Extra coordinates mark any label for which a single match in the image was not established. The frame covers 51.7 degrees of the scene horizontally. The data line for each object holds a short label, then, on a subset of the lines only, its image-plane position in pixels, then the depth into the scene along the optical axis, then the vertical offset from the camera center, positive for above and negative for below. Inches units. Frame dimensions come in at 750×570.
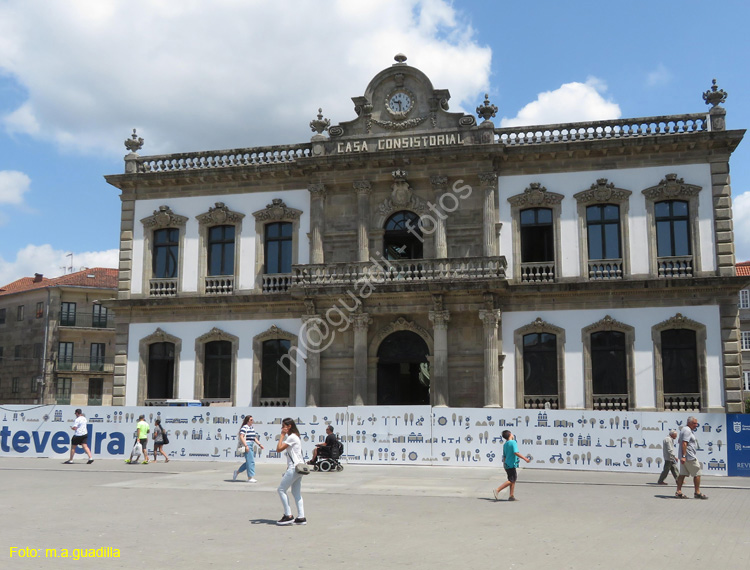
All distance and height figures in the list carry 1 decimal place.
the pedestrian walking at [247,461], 746.2 -74.6
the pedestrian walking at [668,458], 757.3 -72.3
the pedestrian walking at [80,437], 956.6 -65.8
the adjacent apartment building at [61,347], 2330.2 +113.0
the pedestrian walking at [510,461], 627.5 -63.2
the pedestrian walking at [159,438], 975.0 -68.1
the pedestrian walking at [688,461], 665.0 -67.0
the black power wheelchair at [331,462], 854.5 -86.0
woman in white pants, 490.8 -61.6
